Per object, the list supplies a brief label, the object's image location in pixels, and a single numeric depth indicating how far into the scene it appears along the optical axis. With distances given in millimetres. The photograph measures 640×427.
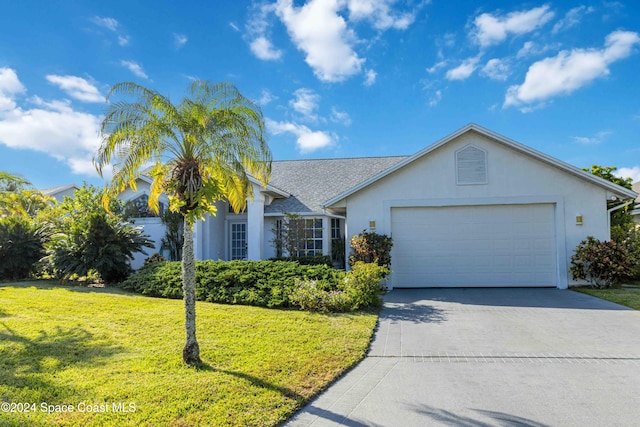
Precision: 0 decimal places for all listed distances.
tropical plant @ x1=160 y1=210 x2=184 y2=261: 16672
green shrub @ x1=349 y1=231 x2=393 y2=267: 12578
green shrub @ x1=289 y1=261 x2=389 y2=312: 9109
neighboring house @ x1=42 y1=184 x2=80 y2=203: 27484
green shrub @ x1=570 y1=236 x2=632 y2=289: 11664
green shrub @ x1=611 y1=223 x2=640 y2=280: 12977
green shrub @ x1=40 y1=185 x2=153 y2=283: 12703
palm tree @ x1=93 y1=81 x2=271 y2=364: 5633
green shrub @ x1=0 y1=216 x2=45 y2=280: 13891
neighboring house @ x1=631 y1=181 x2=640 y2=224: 18125
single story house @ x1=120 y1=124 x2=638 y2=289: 12430
